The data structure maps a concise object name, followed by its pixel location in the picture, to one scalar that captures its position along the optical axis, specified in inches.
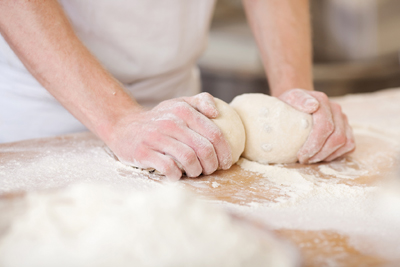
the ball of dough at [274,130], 39.4
